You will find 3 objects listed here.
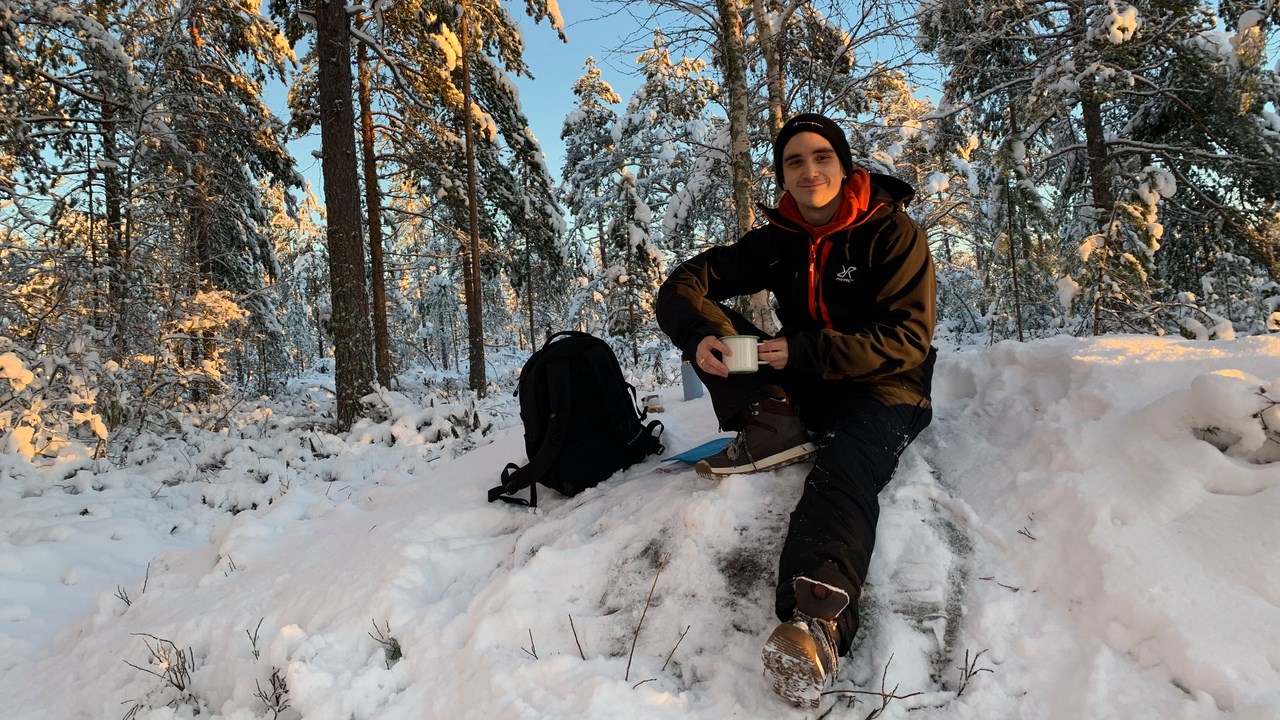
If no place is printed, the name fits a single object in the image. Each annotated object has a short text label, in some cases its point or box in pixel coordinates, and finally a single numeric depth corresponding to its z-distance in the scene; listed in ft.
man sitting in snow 6.37
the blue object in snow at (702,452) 10.21
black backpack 10.69
